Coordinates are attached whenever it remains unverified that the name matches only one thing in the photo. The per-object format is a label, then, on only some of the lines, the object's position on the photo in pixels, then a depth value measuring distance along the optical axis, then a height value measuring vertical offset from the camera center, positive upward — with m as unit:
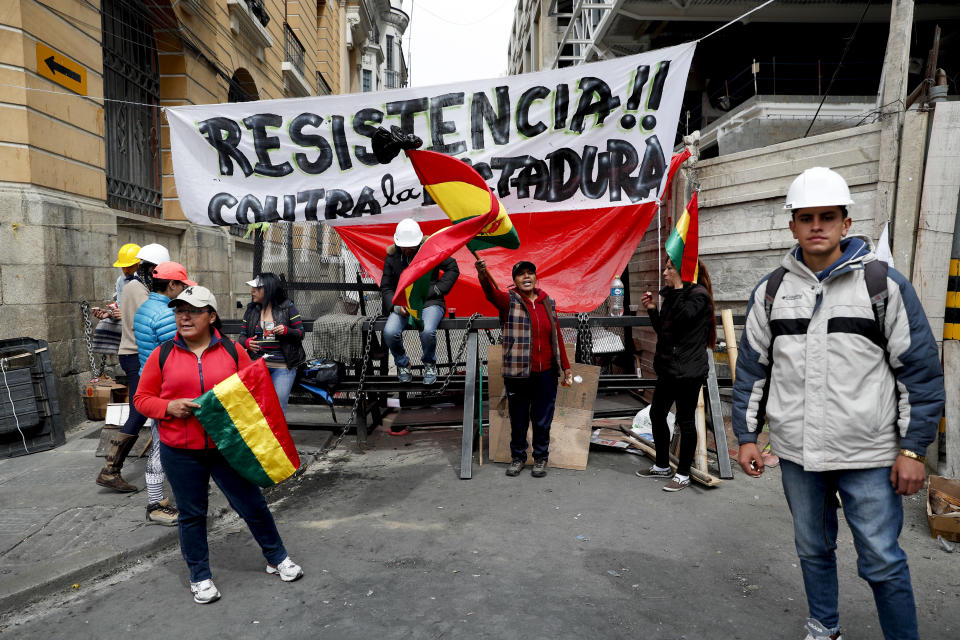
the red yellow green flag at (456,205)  4.85 +0.64
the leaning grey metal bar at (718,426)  5.32 -1.27
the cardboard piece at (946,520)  3.90 -1.49
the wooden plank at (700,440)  5.36 -1.44
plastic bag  6.39 -1.53
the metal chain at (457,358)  5.89 -0.88
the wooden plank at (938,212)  5.20 +0.73
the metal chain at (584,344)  6.29 -0.66
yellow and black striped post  4.96 -0.11
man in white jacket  2.28 -0.41
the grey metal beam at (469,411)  5.41 -1.27
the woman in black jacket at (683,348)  4.89 -0.52
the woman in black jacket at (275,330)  5.25 -0.52
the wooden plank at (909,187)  5.41 +0.98
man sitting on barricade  5.94 -0.23
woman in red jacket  3.19 -0.82
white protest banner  6.10 +1.31
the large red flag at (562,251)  6.75 +0.35
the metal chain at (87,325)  7.34 -0.75
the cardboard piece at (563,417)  5.72 -1.34
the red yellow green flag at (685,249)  4.88 +0.30
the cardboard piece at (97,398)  7.17 -1.61
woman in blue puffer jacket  3.98 -0.42
